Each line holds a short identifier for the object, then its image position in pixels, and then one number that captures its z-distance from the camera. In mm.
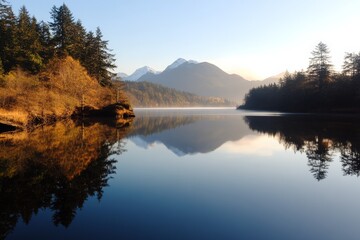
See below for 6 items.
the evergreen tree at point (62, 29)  62500
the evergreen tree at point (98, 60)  71250
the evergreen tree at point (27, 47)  52219
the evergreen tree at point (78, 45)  64375
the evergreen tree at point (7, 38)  51750
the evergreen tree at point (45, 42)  60438
